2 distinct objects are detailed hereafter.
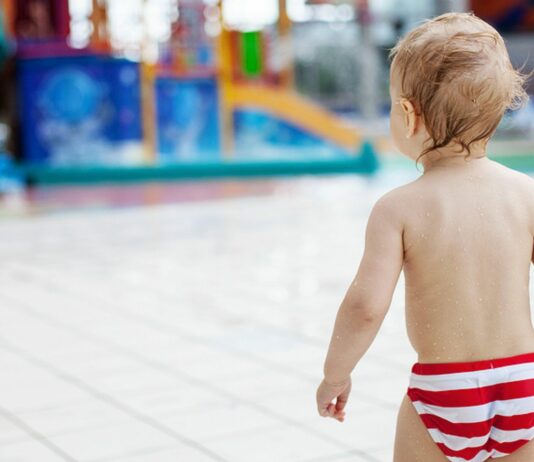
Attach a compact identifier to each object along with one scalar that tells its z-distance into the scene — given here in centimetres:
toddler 196
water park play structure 1625
